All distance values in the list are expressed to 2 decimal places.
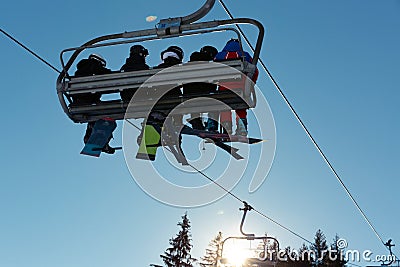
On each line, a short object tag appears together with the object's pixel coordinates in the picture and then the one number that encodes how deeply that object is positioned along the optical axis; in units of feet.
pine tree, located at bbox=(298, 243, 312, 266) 148.77
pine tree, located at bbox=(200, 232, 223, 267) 168.88
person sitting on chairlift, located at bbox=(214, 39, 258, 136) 17.44
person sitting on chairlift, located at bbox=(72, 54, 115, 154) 19.11
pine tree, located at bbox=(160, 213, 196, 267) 138.21
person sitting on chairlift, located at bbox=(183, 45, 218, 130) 18.45
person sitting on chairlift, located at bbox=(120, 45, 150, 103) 18.63
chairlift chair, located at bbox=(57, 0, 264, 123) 16.42
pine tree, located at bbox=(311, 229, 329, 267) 158.46
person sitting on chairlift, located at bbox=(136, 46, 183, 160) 18.88
